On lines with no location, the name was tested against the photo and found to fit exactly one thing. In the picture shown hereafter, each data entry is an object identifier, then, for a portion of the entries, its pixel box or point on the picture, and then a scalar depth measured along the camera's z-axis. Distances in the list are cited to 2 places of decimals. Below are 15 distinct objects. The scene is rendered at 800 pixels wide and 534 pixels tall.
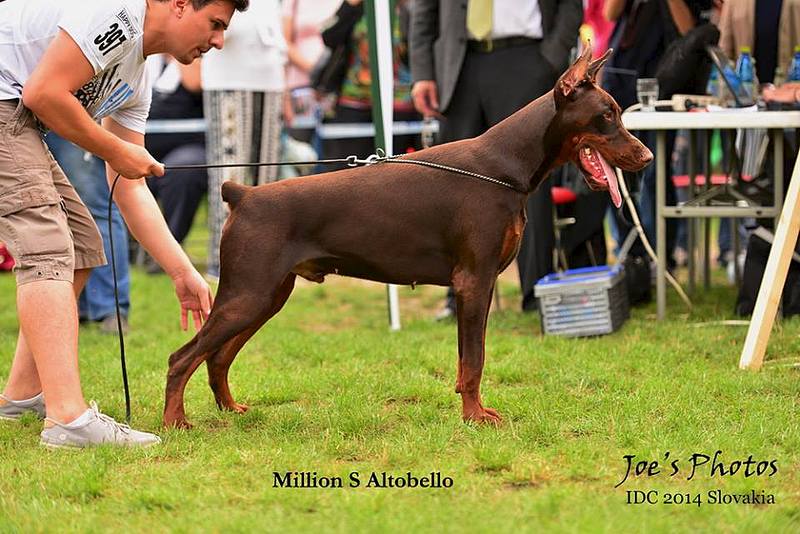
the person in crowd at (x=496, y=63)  13.21
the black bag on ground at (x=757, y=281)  12.70
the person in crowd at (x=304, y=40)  22.14
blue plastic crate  12.50
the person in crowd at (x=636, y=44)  15.07
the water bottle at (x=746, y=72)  12.60
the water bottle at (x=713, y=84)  13.66
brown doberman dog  8.36
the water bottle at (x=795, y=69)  12.57
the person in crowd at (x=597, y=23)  18.97
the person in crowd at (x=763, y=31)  13.34
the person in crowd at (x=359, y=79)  18.97
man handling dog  7.56
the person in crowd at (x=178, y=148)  20.30
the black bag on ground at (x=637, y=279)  14.09
